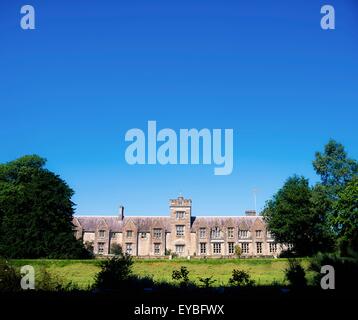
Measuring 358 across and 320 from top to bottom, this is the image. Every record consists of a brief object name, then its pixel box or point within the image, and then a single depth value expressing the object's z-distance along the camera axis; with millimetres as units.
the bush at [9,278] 13439
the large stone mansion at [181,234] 65125
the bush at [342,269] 11776
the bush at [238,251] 58128
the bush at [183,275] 12409
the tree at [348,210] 36053
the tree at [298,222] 48781
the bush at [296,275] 13752
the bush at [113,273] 13508
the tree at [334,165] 46469
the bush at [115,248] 63588
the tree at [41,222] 40969
